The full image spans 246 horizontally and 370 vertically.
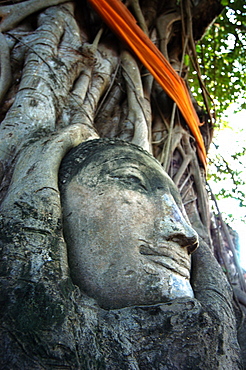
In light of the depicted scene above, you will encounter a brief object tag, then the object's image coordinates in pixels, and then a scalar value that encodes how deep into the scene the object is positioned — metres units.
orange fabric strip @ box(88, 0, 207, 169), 3.34
